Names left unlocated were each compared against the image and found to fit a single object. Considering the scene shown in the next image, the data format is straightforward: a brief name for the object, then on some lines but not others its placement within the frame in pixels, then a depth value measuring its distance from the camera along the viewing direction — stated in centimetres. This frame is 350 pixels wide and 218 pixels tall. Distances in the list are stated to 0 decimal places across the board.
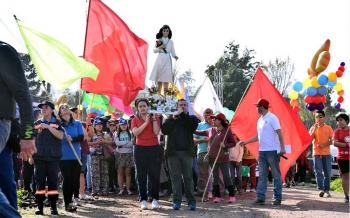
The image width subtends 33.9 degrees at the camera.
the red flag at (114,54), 1160
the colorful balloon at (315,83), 1634
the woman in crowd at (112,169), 1447
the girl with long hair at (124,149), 1364
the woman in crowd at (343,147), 1173
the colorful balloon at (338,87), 1794
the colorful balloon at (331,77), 1647
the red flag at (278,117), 1251
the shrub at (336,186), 1661
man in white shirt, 1098
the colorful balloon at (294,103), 1908
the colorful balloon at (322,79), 1617
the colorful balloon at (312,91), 1648
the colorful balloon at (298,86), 1752
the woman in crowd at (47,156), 927
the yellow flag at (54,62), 947
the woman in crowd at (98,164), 1351
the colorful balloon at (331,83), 1661
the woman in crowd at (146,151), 1045
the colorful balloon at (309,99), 1656
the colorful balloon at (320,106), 1670
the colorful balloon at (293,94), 1811
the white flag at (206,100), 1706
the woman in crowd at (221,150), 1182
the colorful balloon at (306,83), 1669
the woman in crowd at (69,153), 1003
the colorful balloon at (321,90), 1650
